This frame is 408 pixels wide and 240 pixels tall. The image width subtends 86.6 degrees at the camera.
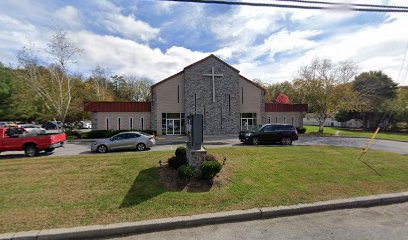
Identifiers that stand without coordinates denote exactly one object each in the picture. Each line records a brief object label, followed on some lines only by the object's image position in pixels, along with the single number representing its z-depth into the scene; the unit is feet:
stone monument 23.73
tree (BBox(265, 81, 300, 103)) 205.87
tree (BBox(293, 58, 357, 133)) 101.19
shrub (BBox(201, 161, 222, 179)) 21.97
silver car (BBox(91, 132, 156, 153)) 49.47
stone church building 87.56
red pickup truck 43.42
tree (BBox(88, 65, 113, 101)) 149.16
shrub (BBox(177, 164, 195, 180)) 22.20
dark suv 56.85
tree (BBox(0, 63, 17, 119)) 115.14
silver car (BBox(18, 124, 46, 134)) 45.32
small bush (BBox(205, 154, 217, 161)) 25.13
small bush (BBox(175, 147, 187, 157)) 27.54
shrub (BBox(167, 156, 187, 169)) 26.06
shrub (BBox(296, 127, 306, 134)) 106.01
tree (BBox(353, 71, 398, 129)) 151.34
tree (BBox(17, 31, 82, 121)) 86.94
